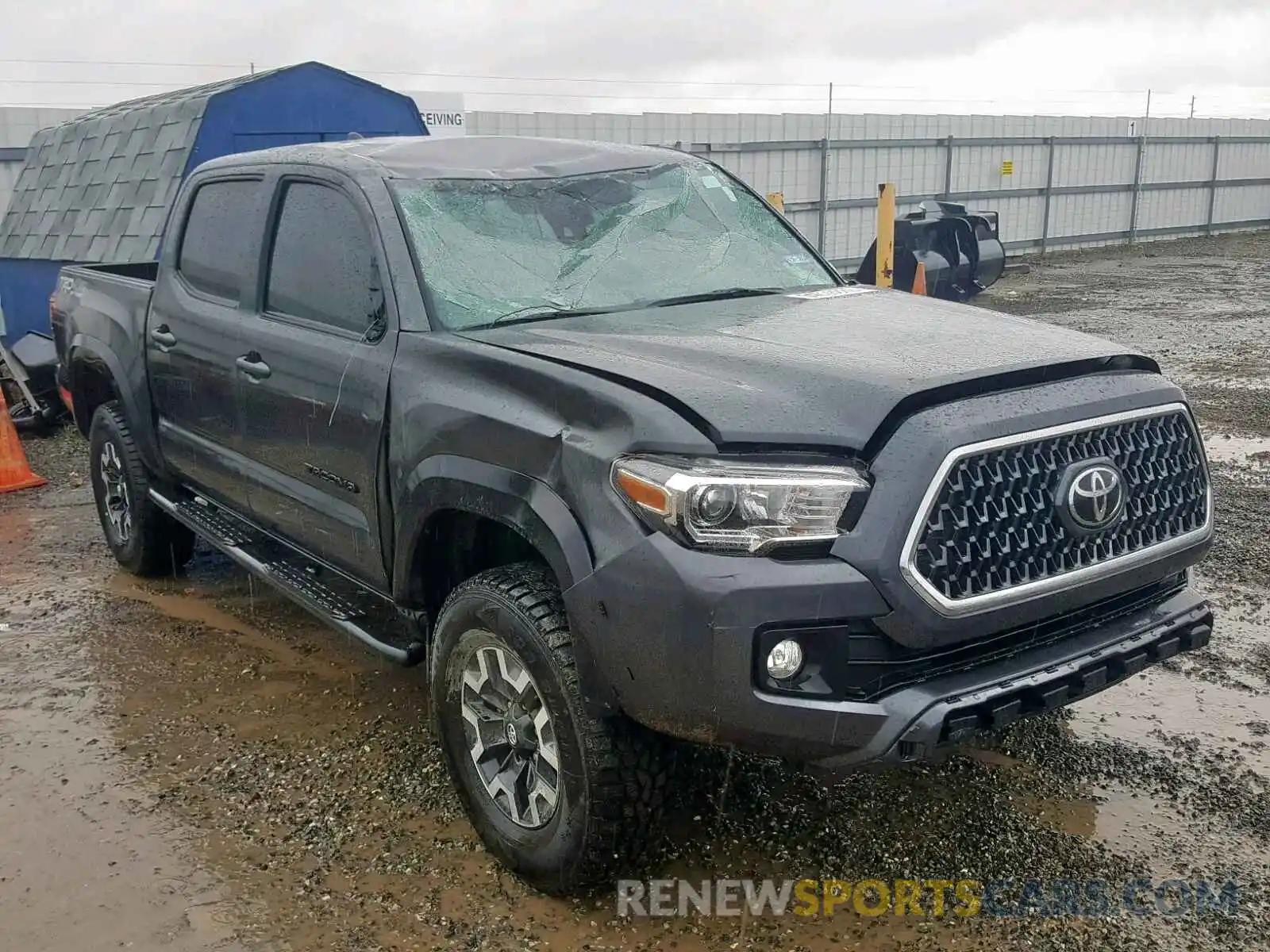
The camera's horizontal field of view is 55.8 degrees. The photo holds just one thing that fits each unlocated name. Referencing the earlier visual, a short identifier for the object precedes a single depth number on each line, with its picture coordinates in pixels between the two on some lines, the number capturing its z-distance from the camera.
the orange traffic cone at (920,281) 14.16
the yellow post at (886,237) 13.52
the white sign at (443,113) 17.59
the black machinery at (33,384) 9.13
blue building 9.09
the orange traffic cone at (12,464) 7.68
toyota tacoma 2.54
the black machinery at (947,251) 14.62
